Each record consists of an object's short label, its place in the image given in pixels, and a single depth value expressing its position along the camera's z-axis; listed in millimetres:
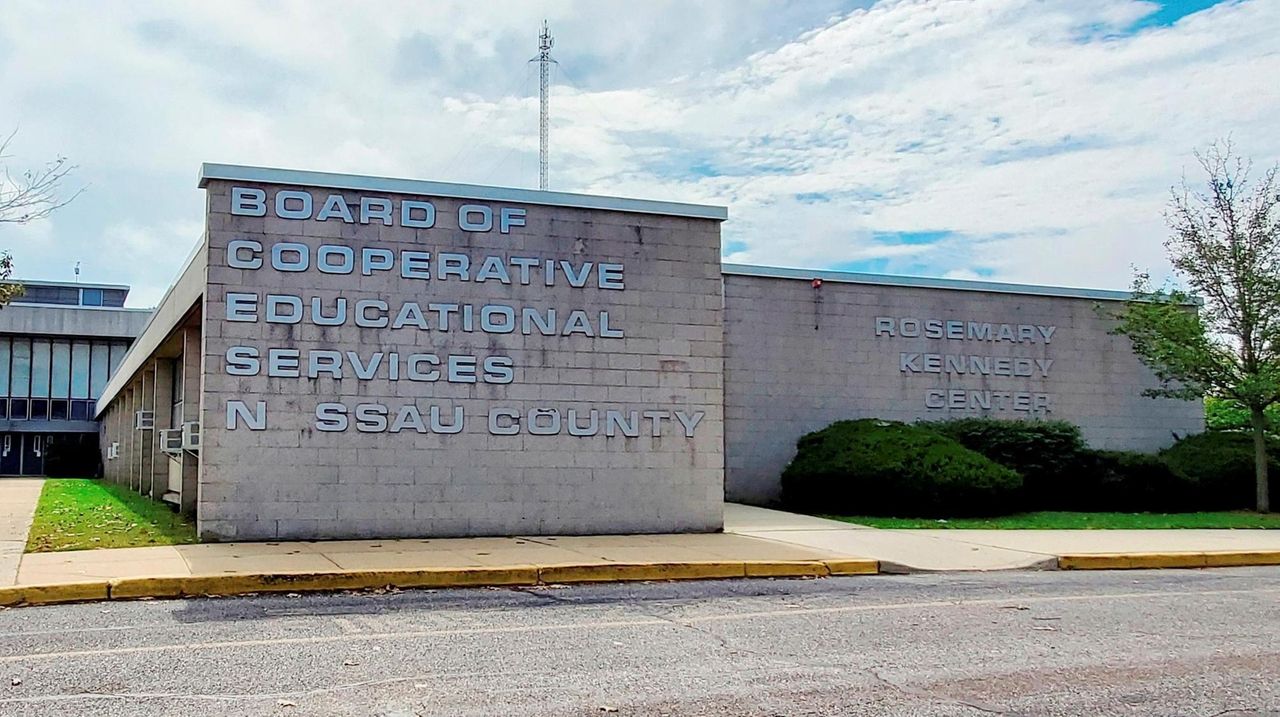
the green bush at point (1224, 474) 21578
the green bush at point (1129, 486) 21188
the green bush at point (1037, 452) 20953
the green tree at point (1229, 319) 20594
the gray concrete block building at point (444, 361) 14008
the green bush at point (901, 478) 18766
